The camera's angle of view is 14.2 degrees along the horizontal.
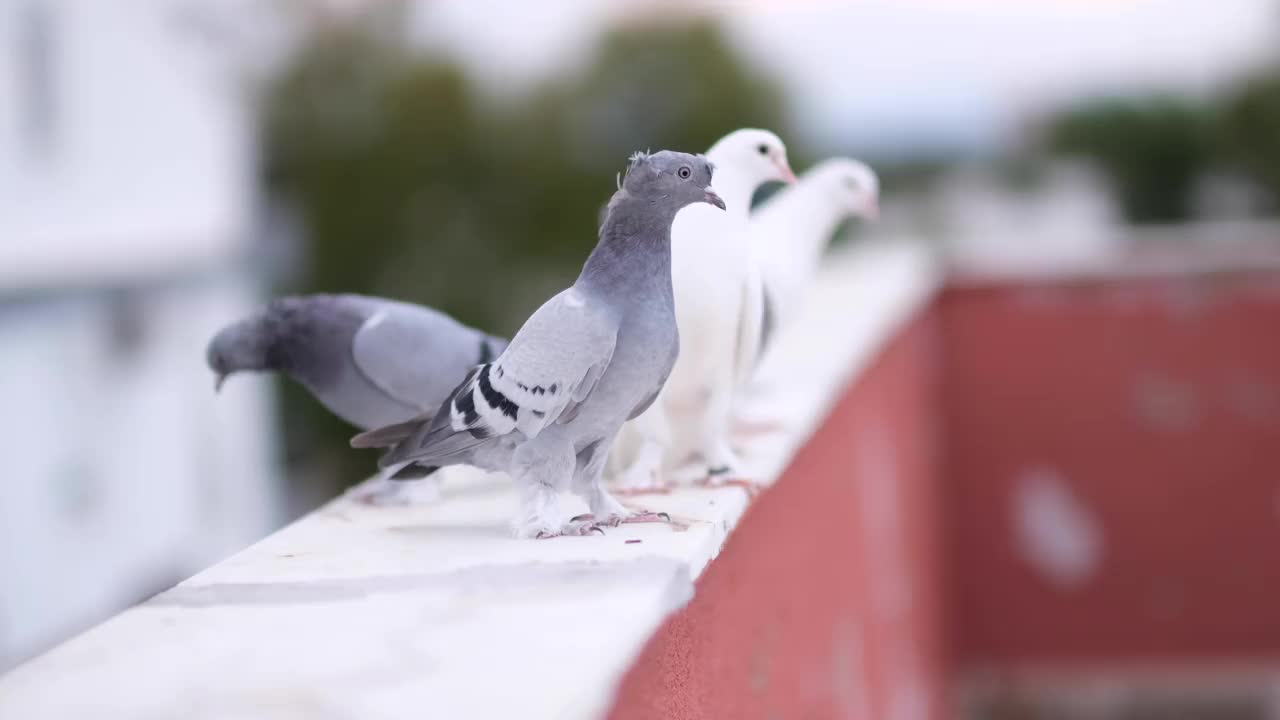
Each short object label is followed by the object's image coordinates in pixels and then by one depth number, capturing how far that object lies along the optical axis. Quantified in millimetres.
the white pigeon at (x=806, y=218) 4031
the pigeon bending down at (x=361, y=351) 3688
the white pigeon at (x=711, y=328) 3732
